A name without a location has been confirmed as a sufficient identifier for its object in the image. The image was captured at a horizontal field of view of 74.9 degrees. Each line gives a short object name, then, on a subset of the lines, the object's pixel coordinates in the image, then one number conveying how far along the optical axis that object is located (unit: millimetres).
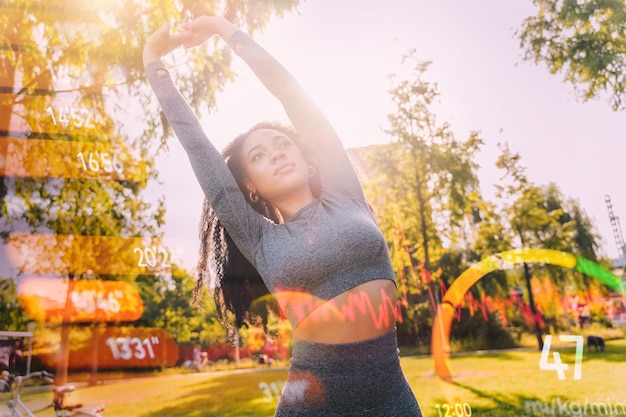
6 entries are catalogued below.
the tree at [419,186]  6449
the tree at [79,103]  3145
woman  944
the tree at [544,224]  7223
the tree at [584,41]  4398
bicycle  4285
